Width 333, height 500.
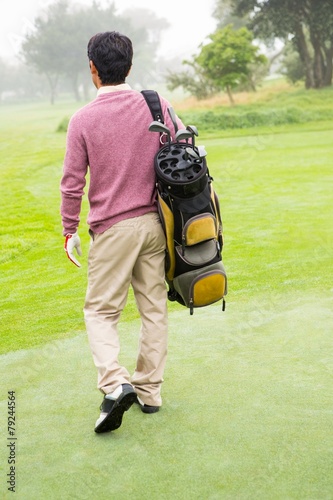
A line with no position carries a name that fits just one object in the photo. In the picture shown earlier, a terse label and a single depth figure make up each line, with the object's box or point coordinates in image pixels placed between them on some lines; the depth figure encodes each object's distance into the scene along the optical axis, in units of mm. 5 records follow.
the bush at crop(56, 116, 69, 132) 27889
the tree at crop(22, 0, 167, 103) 74750
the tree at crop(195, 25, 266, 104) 36375
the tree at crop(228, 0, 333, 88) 37656
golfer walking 3238
